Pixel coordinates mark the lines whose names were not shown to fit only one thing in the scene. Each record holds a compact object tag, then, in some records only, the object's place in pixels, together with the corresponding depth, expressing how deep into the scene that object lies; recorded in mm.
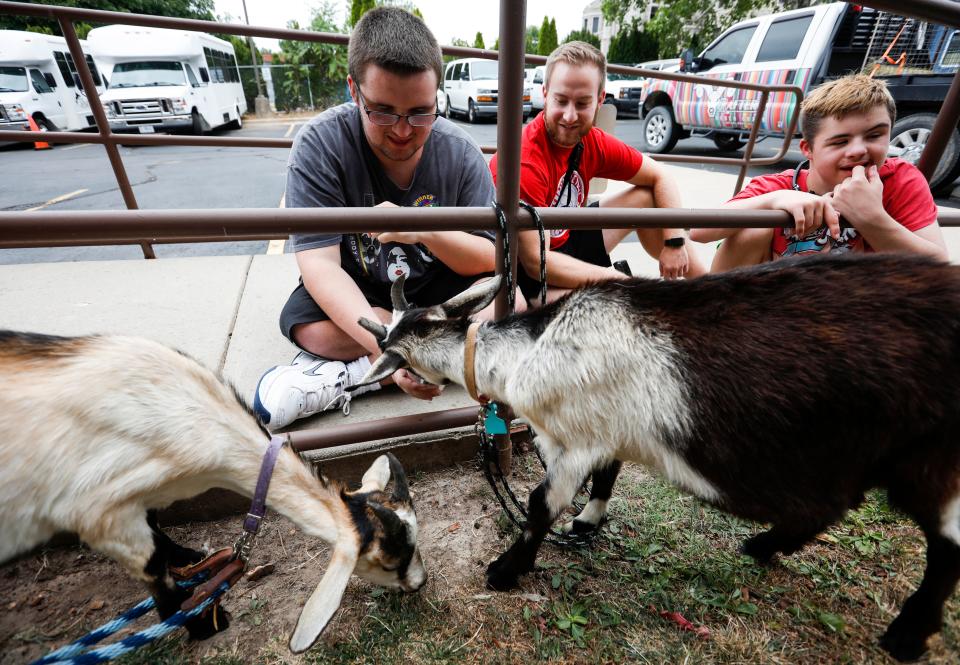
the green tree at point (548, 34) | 32172
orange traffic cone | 13798
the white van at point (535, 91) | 14481
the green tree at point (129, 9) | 23969
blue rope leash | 1209
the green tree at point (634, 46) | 27891
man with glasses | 1954
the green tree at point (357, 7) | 23094
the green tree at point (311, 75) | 22109
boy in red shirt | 1989
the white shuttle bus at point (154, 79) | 14828
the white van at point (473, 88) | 17094
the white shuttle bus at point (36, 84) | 13633
